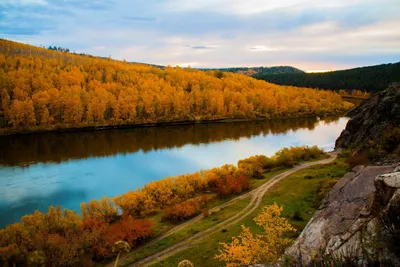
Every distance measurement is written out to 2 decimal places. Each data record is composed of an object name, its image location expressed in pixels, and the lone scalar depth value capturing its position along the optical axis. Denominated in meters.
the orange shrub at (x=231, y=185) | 38.34
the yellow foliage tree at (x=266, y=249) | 15.29
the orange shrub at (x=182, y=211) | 31.75
